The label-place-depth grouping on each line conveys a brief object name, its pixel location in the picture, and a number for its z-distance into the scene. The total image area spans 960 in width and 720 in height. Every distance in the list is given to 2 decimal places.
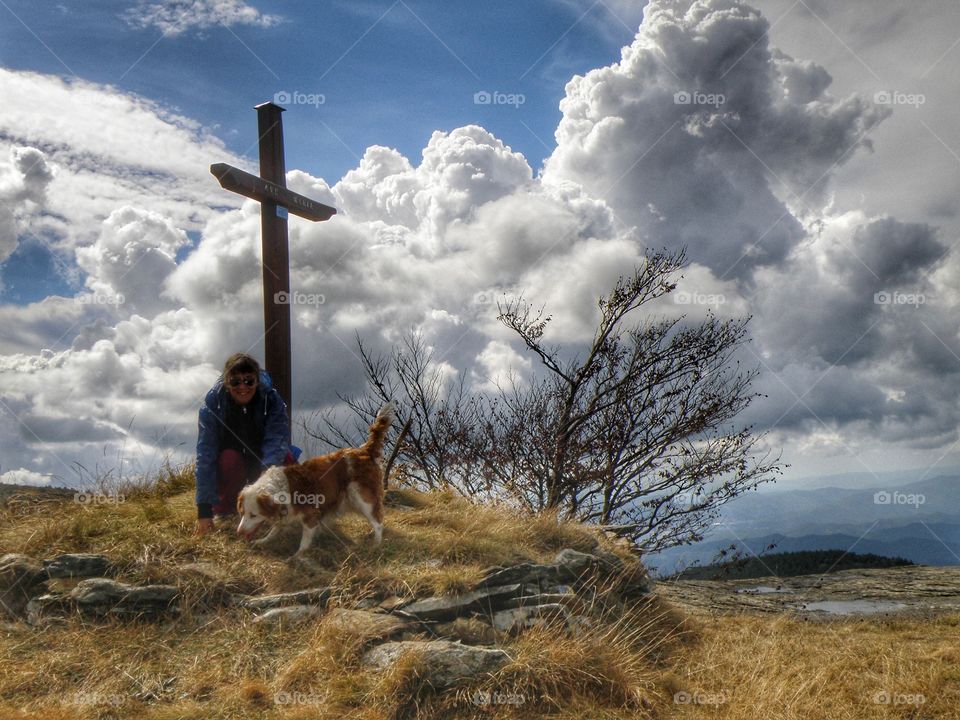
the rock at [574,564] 6.98
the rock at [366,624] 5.41
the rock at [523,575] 6.41
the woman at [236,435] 6.92
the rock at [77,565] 6.35
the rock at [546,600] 6.23
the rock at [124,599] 6.00
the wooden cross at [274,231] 8.39
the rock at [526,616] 5.94
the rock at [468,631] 5.71
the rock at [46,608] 6.04
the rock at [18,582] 6.25
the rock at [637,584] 7.83
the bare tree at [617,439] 10.66
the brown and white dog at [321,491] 6.16
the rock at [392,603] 5.93
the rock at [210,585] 6.11
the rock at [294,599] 5.95
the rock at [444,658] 5.01
